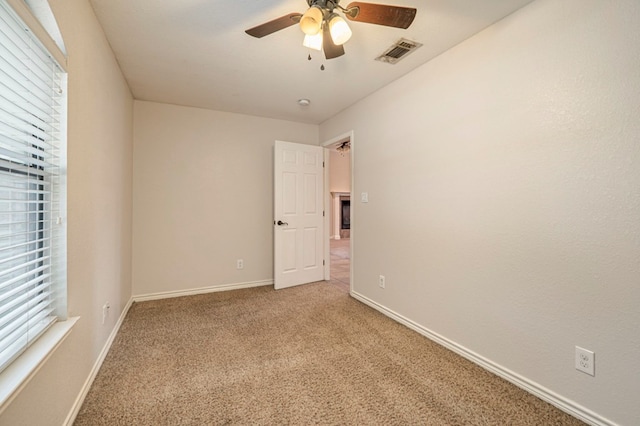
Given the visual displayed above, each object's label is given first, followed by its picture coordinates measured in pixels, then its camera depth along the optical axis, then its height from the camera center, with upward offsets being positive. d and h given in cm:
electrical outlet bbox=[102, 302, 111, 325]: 196 -73
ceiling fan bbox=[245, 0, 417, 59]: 140 +105
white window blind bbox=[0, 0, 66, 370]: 100 +14
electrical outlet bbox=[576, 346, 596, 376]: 141 -79
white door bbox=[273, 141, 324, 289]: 365 -2
